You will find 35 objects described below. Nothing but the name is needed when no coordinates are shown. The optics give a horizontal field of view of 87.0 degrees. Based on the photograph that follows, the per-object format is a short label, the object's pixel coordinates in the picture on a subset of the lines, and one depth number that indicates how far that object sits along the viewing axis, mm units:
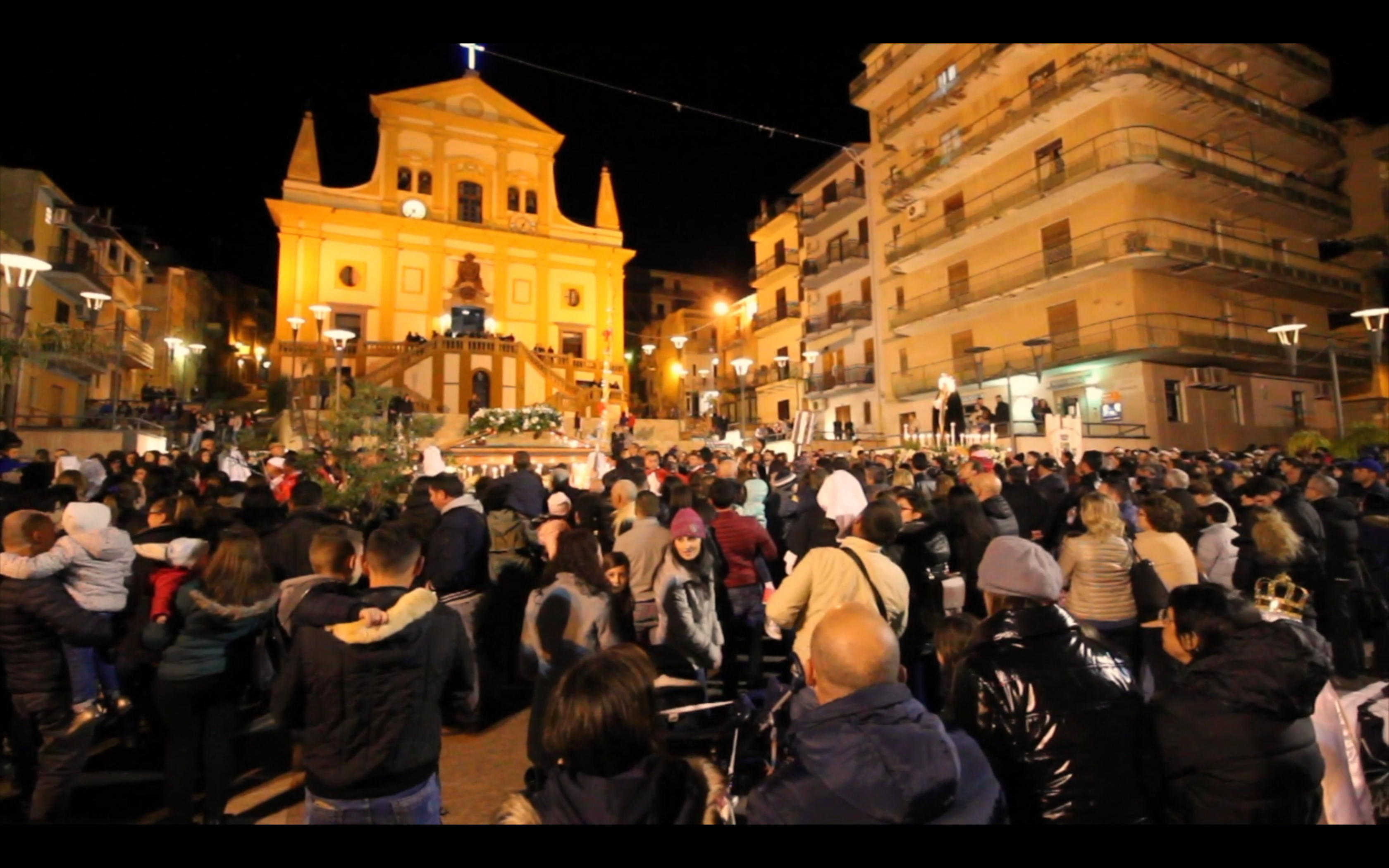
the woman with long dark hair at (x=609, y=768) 1757
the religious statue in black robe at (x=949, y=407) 16625
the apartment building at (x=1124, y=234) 23578
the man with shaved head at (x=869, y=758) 1787
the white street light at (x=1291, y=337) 16094
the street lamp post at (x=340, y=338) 17406
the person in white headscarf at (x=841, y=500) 6051
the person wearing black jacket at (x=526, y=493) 6363
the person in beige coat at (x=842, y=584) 3844
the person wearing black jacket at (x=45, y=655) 3617
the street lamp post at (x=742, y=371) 22266
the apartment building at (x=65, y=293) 24844
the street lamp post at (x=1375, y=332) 13281
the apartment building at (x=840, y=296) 34531
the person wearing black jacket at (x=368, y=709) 2699
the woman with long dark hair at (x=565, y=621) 3855
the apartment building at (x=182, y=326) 38125
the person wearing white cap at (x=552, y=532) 4555
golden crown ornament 3572
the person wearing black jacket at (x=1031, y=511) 6660
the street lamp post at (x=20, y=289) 10117
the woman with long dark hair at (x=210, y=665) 3613
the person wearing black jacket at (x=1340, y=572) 5734
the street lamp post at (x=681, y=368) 42172
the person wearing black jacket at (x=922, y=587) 4875
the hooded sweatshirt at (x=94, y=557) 3990
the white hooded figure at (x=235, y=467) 10148
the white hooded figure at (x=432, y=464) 9211
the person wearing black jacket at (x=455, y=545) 5402
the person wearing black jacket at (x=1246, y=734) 2215
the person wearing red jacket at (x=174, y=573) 3857
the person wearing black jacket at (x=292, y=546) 5055
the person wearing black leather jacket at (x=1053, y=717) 2219
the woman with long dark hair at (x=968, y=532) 5527
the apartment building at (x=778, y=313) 40000
